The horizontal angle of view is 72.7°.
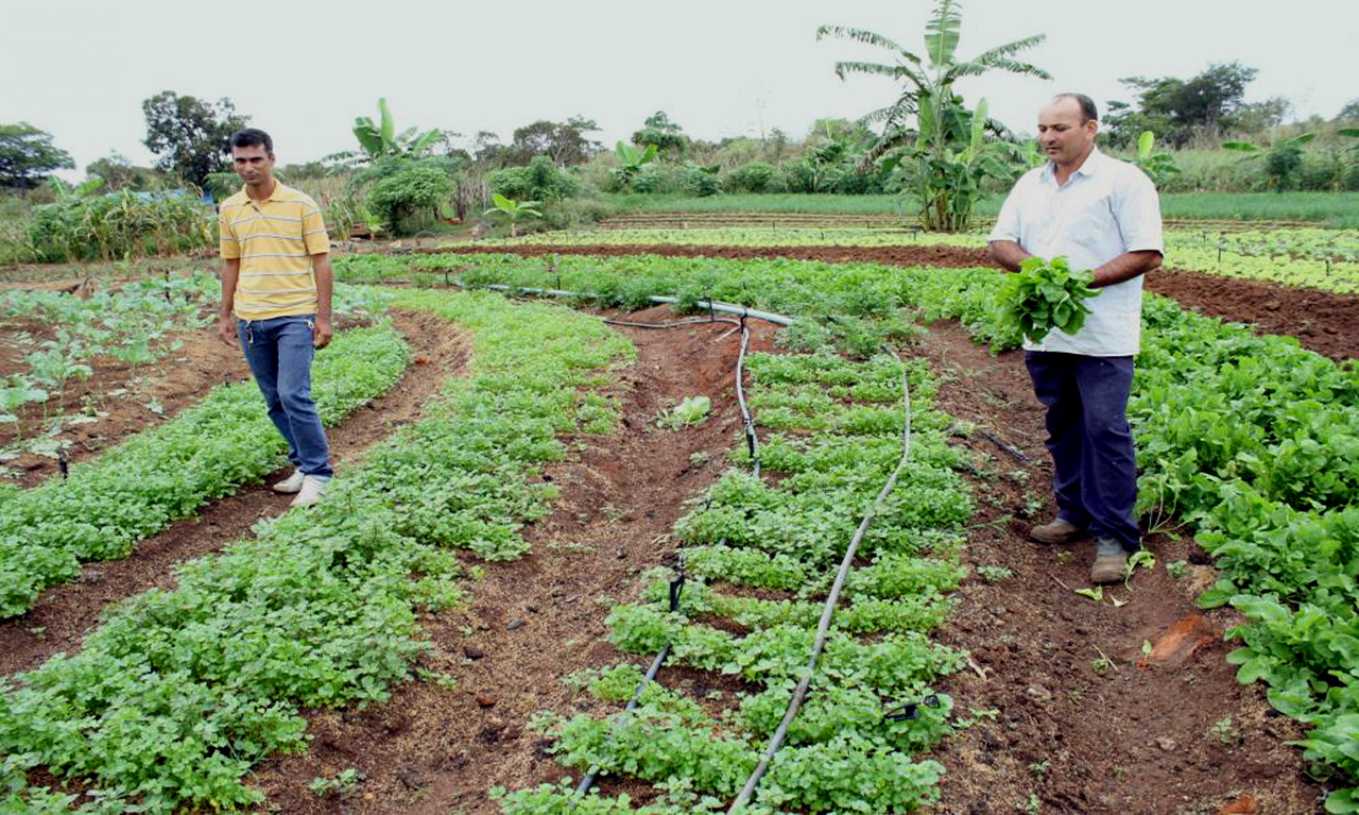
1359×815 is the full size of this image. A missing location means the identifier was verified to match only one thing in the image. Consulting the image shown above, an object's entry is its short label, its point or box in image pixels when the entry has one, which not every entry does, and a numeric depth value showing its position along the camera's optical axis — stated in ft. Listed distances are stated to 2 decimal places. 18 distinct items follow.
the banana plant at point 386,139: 106.22
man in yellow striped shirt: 20.47
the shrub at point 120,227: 75.46
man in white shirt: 14.89
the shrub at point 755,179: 133.90
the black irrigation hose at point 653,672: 10.51
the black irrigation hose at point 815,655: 10.23
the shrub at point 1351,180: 94.48
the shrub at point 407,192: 95.40
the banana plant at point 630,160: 127.44
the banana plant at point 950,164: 72.54
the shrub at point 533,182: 104.53
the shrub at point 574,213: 104.68
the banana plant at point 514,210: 92.12
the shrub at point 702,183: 132.16
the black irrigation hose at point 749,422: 20.54
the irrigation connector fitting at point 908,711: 11.00
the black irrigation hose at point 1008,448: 21.25
